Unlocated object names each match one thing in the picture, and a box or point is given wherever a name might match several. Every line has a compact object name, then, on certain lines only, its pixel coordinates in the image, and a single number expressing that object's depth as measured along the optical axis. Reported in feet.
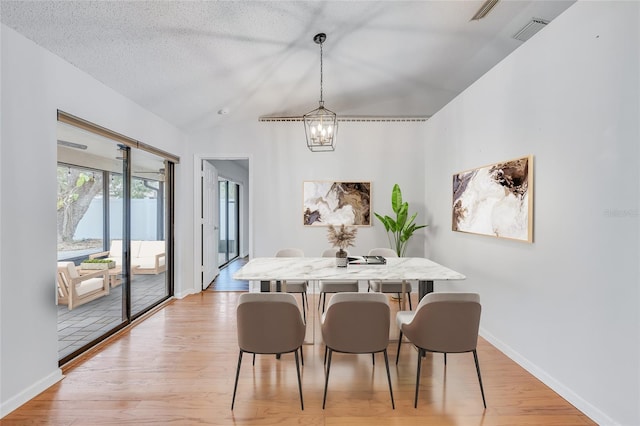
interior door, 16.72
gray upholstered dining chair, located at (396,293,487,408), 6.57
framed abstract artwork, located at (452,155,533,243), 8.41
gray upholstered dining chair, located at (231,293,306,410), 6.46
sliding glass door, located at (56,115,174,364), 9.27
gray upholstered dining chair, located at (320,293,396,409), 6.48
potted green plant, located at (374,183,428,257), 14.97
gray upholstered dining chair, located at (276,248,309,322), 11.40
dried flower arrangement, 9.30
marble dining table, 8.13
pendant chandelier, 9.51
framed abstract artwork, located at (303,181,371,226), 16.20
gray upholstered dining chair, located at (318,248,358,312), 11.48
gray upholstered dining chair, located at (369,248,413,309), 11.42
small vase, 9.35
